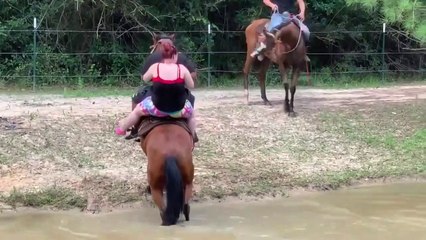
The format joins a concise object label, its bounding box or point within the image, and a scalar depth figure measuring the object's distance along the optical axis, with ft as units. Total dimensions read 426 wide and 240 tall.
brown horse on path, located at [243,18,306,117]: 39.14
